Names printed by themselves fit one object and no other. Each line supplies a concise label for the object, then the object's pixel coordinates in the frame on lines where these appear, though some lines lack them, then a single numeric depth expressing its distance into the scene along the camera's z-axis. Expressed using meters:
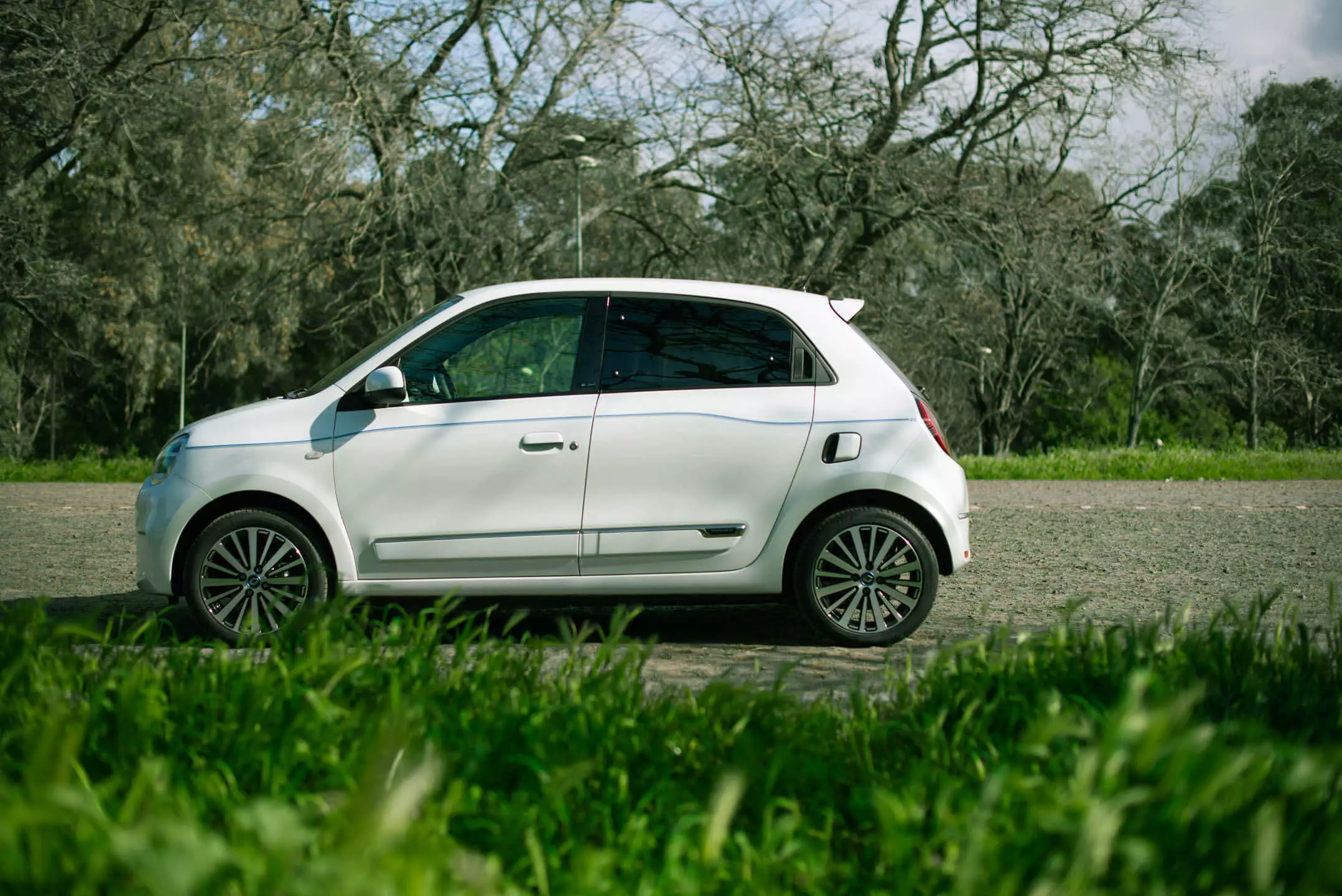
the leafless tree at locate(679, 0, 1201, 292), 18.42
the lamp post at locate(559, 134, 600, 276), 19.12
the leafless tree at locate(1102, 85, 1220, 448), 35.53
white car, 5.78
